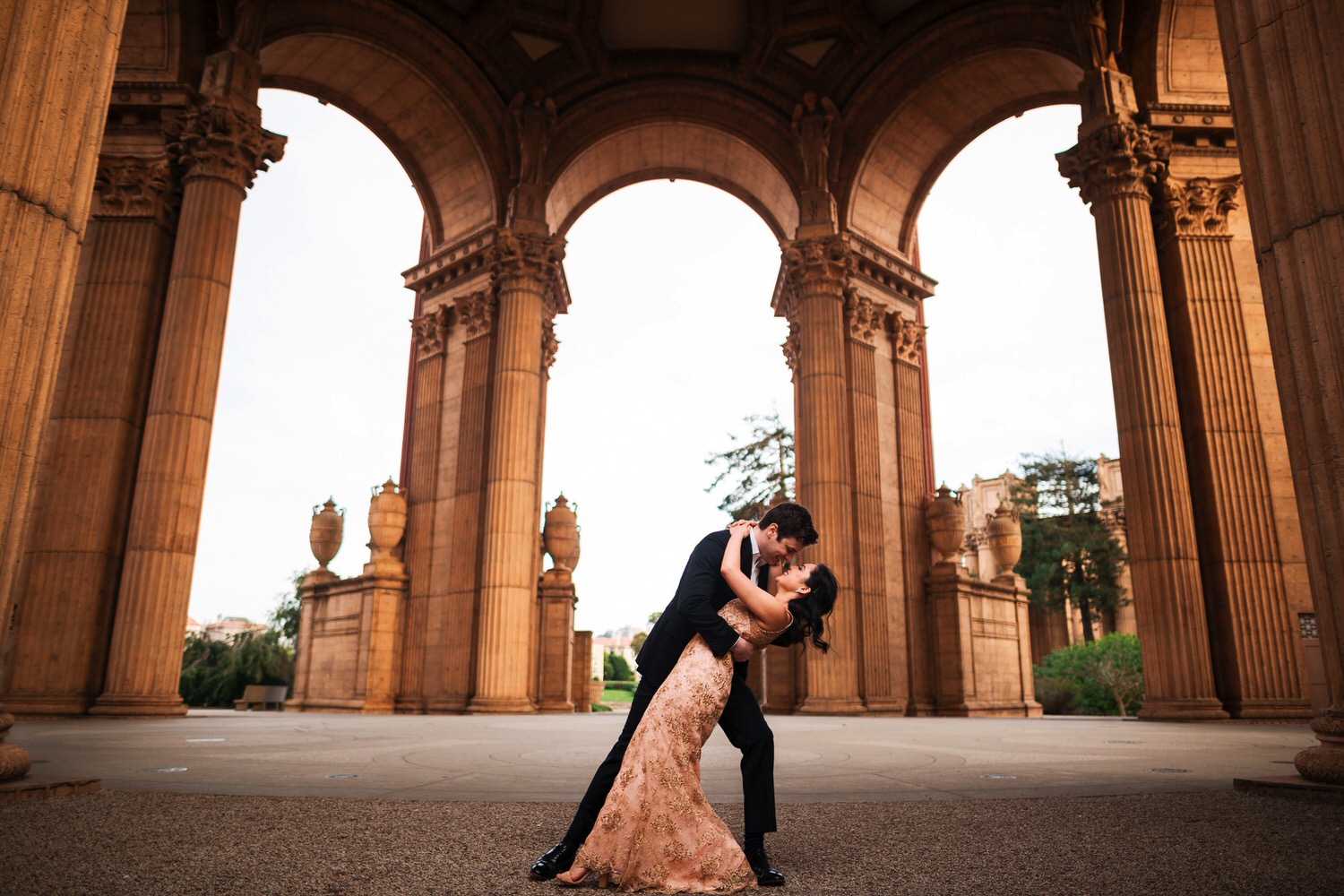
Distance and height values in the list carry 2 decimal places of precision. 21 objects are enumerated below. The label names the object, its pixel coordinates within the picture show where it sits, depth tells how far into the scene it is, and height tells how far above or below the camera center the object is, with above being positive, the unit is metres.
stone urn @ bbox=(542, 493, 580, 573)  23.62 +3.48
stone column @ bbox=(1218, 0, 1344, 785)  5.13 +2.65
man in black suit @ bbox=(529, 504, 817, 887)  3.43 +0.07
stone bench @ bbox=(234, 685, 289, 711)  29.82 -1.08
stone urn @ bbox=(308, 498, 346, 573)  23.38 +3.42
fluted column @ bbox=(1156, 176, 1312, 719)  13.64 +3.42
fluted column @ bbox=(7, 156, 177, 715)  13.16 +3.44
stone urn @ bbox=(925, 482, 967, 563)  21.98 +3.60
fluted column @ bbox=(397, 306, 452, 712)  21.20 +4.54
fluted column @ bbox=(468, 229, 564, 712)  19.16 +4.22
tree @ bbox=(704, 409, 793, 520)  44.53 +10.50
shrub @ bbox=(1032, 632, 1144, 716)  32.31 -0.31
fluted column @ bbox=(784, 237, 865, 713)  19.25 +5.41
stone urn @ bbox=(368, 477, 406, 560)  21.83 +3.56
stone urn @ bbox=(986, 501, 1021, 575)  23.36 +3.52
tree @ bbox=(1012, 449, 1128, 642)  45.31 +5.86
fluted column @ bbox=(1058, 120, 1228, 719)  13.75 +4.13
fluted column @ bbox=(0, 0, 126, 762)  4.62 +2.58
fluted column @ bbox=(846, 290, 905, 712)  20.23 +3.75
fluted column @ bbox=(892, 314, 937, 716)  21.52 +4.34
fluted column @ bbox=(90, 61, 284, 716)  13.17 +4.25
